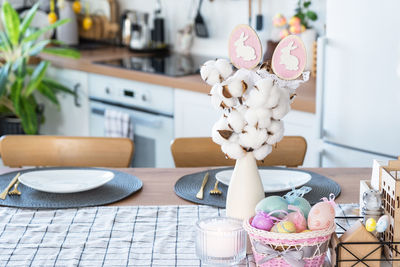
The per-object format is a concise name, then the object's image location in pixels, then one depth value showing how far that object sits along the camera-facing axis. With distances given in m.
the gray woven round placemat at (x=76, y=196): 1.99
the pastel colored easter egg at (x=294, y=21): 3.60
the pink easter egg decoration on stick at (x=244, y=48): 1.66
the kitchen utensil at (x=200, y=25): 4.21
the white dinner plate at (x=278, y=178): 2.08
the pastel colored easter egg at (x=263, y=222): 1.56
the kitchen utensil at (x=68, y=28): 4.74
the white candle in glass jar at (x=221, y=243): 1.64
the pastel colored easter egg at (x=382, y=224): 1.56
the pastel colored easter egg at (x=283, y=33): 3.66
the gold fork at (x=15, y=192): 2.06
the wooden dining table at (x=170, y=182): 2.03
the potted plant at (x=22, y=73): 3.91
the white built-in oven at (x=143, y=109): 3.69
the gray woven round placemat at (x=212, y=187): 2.00
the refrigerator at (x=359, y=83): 2.87
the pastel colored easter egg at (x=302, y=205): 1.61
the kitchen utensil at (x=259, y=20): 3.91
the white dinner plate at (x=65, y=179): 2.07
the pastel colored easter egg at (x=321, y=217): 1.54
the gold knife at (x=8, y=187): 2.05
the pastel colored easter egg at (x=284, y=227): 1.54
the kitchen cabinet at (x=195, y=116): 3.23
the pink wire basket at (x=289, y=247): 1.53
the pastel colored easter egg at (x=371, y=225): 1.56
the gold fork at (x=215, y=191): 2.05
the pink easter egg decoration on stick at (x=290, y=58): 1.63
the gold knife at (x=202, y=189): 2.03
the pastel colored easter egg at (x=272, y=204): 1.60
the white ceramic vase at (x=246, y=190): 1.73
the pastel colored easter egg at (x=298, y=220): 1.56
